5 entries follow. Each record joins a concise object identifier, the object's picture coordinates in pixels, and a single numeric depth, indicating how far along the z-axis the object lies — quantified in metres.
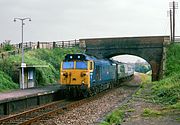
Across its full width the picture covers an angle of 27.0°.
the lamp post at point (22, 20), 31.98
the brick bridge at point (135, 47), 49.19
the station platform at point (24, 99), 18.53
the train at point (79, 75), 25.56
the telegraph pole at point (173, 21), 54.84
